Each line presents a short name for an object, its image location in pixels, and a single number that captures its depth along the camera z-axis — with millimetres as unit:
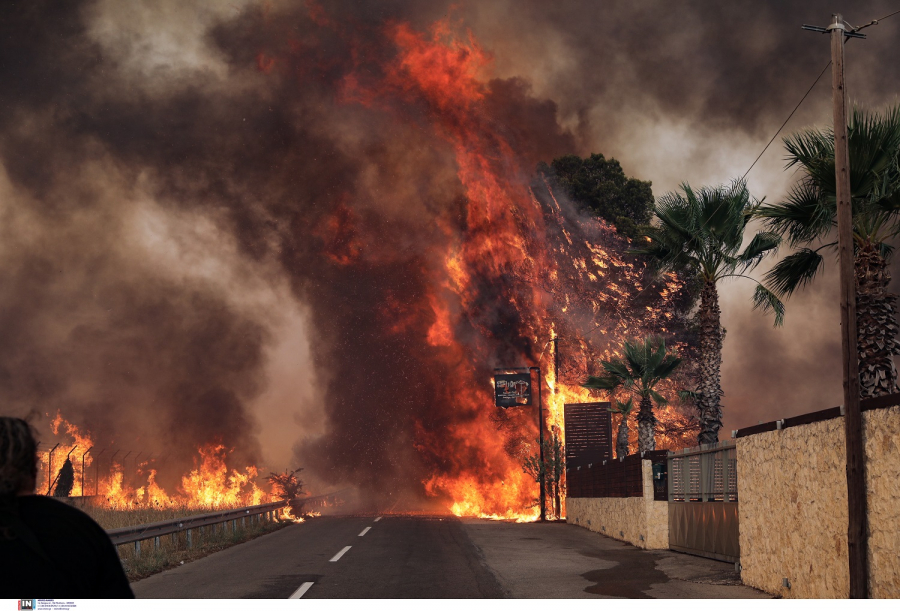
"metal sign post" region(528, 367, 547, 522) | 41344
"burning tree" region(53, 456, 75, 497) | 72269
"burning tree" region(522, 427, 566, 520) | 42406
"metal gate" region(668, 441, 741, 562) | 17000
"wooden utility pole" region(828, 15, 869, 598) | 9758
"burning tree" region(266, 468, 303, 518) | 42281
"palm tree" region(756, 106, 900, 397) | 13562
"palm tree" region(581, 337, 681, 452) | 33781
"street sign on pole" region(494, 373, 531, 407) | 48531
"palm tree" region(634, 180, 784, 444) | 23516
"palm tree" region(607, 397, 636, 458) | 38500
